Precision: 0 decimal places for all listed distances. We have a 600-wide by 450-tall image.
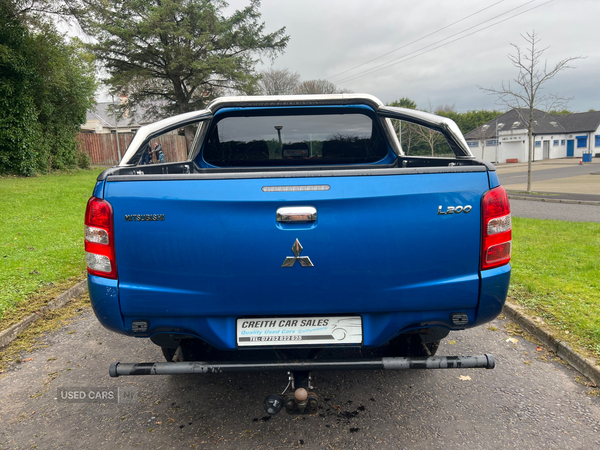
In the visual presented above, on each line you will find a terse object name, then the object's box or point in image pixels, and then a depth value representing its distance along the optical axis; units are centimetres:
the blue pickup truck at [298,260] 211
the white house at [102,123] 5272
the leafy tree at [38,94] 1539
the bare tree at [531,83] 1545
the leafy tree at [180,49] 2744
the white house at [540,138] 5572
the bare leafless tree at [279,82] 5294
